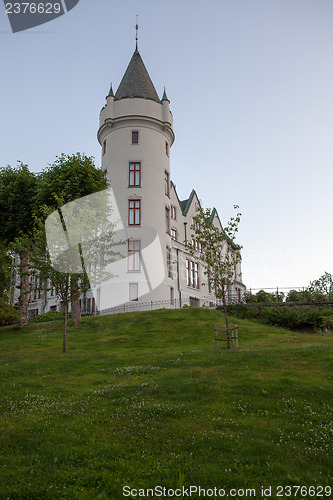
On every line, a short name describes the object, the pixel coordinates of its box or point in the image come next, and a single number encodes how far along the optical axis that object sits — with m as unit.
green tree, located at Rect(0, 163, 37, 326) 31.86
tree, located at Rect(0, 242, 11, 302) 47.86
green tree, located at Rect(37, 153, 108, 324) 29.19
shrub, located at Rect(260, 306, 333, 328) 29.83
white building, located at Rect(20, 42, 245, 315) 39.25
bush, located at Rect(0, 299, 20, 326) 31.62
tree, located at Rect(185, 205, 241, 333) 19.97
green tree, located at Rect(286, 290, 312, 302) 38.03
